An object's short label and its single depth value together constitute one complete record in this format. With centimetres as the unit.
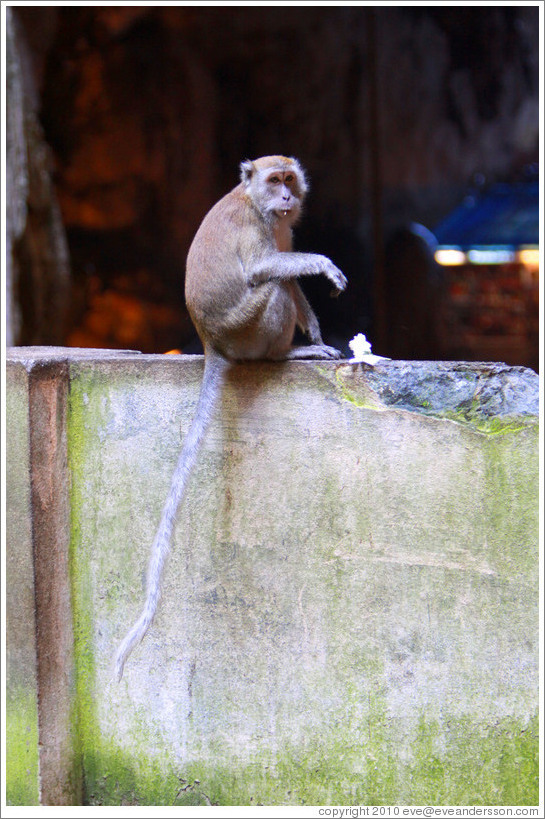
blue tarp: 2266
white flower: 602
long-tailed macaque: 608
